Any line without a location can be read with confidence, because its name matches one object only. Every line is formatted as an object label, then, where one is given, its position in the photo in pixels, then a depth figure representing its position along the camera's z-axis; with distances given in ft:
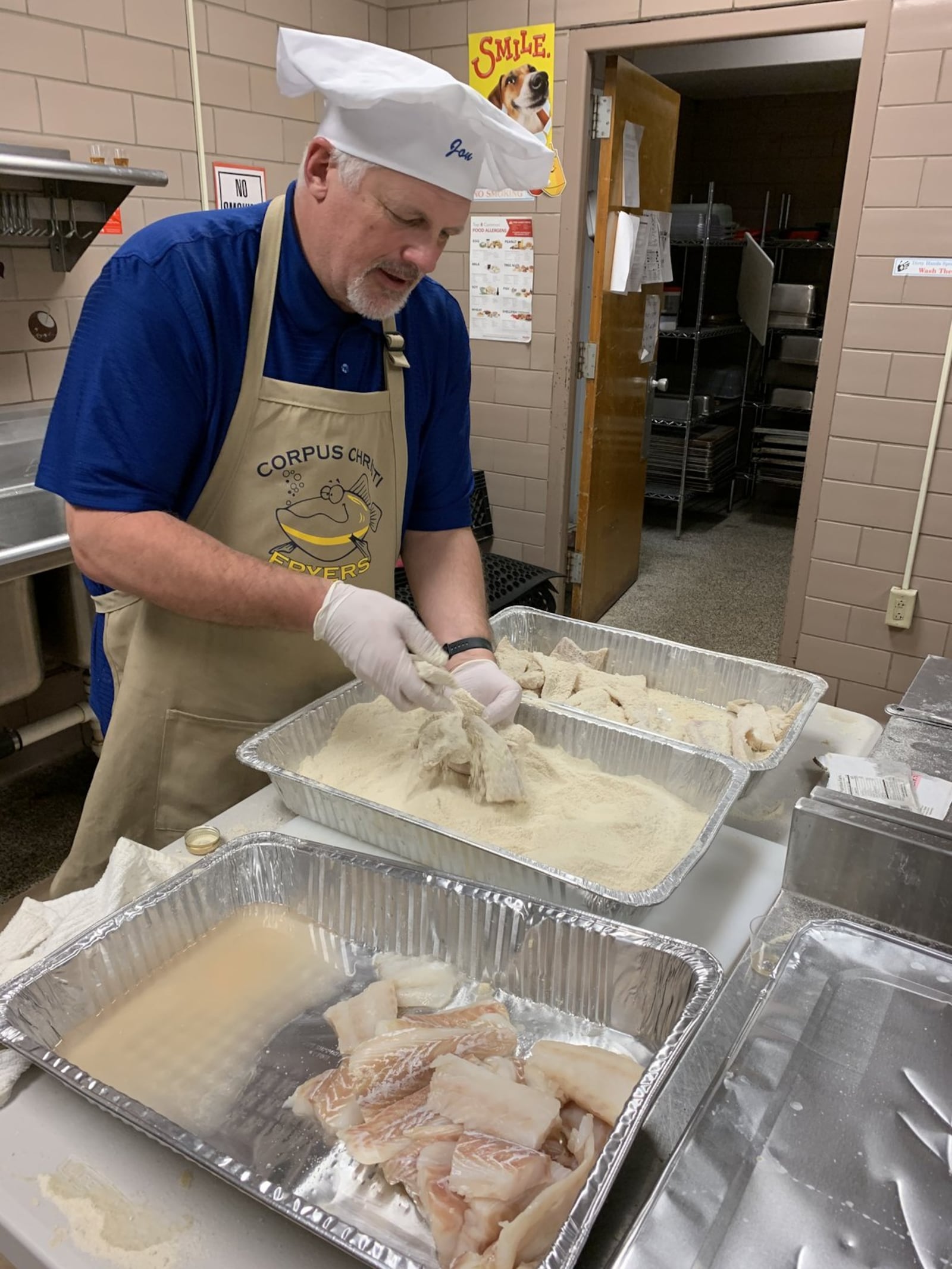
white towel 3.31
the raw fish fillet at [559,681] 5.42
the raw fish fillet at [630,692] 5.32
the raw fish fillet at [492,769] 4.11
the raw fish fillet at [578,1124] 2.56
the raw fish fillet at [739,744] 4.69
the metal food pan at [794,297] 18.92
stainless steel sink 8.34
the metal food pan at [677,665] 5.51
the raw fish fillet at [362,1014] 3.02
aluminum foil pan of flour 3.52
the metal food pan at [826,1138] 1.88
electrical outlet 10.07
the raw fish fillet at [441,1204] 2.30
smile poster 10.74
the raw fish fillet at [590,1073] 2.64
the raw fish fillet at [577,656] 5.94
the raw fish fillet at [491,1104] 2.51
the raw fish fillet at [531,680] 5.43
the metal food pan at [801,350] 18.93
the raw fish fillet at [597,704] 5.21
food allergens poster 11.63
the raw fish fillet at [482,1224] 2.26
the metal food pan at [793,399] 19.02
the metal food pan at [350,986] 2.42
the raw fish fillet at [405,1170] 2.48
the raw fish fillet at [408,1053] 2.77
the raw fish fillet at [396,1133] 2.54
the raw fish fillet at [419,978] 3.31
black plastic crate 10.13
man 4.17
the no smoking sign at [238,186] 9.87
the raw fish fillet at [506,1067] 2.74
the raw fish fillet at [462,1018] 3.00
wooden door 11.45
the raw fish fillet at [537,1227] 2.19
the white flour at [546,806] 3.85
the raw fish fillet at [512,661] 5.53
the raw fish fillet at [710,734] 4.89
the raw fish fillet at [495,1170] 2.31
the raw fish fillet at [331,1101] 2.72
